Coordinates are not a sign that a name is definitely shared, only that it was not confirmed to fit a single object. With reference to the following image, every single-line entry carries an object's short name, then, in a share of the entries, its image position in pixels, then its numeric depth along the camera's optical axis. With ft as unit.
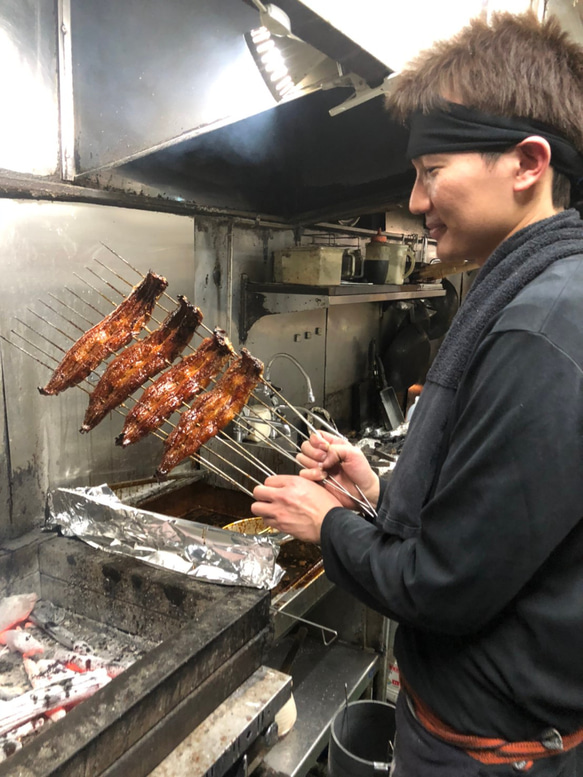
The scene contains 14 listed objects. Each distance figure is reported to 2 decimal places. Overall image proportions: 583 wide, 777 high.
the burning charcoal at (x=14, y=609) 6.92
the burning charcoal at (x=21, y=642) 6.63
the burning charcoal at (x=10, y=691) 5.96
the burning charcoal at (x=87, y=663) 6.34
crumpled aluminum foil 6.73
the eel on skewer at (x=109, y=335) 6.94
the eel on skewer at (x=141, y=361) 7.00
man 3.36
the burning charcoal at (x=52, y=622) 6.81
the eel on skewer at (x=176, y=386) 6.74
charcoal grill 4.37
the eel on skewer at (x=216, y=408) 6.73
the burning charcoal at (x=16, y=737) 5.12
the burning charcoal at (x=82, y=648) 6.64
